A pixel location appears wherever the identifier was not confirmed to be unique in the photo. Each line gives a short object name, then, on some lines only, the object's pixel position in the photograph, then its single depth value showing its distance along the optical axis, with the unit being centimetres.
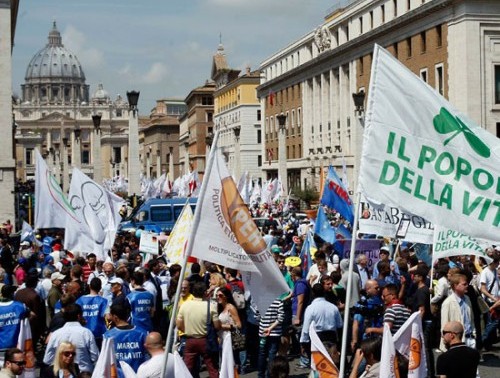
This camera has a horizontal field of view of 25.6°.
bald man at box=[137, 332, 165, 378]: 852
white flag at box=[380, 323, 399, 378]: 812
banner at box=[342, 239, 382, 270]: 1825
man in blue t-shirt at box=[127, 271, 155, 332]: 1200
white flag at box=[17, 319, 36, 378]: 1001
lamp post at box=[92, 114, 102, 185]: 4807
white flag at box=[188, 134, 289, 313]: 880
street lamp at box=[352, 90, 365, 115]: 3182
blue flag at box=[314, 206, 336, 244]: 2127
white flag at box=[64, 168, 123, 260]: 1716
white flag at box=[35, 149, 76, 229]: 1828
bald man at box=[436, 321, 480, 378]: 788
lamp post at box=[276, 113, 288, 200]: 4969
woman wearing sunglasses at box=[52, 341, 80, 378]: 859
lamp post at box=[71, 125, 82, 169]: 5722
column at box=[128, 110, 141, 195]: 4428
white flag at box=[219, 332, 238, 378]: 827
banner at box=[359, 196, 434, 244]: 1694
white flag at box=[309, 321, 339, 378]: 854
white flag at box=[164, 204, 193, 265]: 1600
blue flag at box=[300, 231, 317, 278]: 1770
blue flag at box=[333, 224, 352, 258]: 2016
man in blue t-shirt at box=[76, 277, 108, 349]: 1138
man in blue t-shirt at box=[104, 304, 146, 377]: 951
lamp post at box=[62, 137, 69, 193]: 6592
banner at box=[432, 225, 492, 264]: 1215
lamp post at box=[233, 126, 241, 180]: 6299
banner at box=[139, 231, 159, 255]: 1908
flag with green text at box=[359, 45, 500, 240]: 774
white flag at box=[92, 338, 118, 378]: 811
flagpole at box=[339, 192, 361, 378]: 759
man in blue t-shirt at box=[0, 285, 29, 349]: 1053
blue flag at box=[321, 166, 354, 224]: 2295
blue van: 4142
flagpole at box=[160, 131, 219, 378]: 801
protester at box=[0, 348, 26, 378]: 812
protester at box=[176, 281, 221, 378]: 1102
